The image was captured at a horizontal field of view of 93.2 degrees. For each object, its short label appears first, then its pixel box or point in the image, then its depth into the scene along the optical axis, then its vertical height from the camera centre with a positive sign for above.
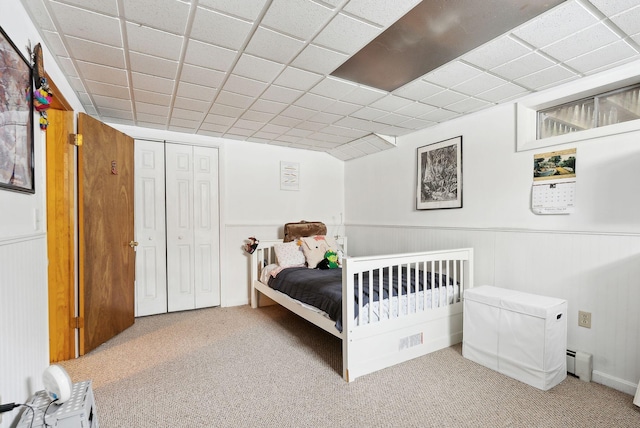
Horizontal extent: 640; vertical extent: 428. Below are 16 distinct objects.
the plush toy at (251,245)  3.77 -0.47
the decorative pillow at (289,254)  3.52 -0.54
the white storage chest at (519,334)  2.01 -0.90
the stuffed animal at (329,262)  3.54 -0.62
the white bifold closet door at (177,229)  3.53 -0.26
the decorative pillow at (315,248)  3.58 -0.48
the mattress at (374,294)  2.28 -0.71
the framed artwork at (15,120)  1.18 +0.38
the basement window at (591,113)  2.09 +0.73
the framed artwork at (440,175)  3.06 +0.36
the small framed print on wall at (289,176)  4.25 +0.47
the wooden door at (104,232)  2.52 -0.22
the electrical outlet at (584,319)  2.18 -0.80
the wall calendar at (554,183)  2.25 +0.21
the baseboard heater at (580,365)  2.11 -1.11
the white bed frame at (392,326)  2.12 -0.92
